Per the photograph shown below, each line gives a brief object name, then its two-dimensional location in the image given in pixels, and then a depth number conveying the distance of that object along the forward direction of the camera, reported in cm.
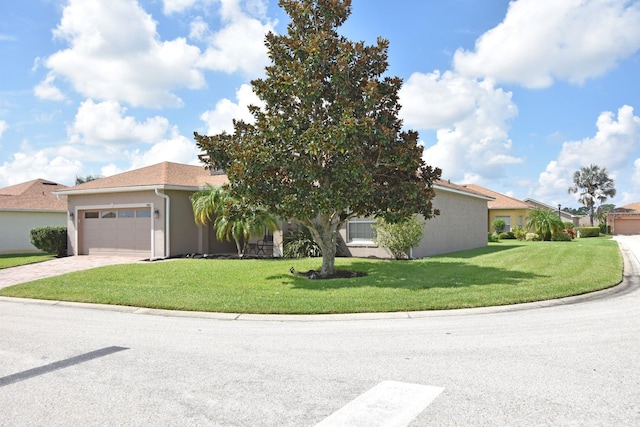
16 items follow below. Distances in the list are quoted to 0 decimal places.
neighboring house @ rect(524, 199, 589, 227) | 5371
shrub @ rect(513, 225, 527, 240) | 3478
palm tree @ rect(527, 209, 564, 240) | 3312
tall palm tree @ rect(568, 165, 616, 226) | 6041
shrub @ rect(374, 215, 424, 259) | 1645
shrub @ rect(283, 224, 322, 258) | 1791
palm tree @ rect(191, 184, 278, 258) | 1791
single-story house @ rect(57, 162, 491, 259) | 1900
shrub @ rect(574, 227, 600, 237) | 4472
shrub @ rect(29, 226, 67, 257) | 2189
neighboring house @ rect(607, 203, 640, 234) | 5562
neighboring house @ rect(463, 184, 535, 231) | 3825
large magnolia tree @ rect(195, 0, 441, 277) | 1119
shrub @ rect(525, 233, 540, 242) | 3359
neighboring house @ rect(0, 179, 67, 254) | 2552
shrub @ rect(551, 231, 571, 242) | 3319
